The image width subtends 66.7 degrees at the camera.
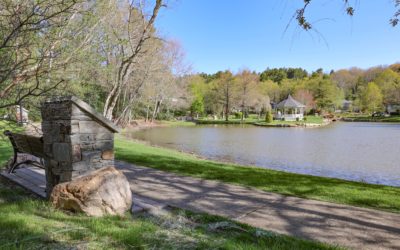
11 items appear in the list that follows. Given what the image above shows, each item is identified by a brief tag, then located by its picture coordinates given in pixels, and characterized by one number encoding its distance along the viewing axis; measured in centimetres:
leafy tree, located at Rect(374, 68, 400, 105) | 5283
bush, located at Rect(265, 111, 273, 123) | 4038
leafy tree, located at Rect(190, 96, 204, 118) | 4741
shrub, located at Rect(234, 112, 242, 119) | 4912
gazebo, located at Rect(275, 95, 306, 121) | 4641
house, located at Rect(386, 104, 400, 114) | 5681
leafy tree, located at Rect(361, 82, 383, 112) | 5406
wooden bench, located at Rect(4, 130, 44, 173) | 442
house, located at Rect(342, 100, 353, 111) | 6954
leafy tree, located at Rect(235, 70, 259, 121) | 4491
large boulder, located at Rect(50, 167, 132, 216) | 339
